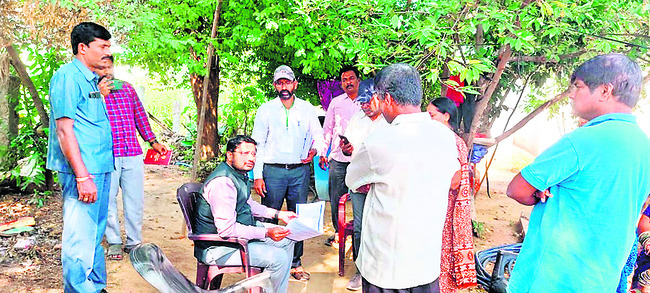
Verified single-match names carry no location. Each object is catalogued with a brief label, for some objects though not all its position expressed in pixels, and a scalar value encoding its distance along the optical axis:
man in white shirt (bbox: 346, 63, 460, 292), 1.98
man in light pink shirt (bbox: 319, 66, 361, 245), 4.21
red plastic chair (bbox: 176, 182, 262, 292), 2.85
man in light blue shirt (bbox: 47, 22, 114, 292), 2.73
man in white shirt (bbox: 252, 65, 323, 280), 4.00
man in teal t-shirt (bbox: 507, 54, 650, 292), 1.71
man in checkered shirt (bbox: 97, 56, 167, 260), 4.06
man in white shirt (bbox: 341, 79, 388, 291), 3.58
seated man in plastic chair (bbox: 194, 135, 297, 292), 2.80
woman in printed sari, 2.86
